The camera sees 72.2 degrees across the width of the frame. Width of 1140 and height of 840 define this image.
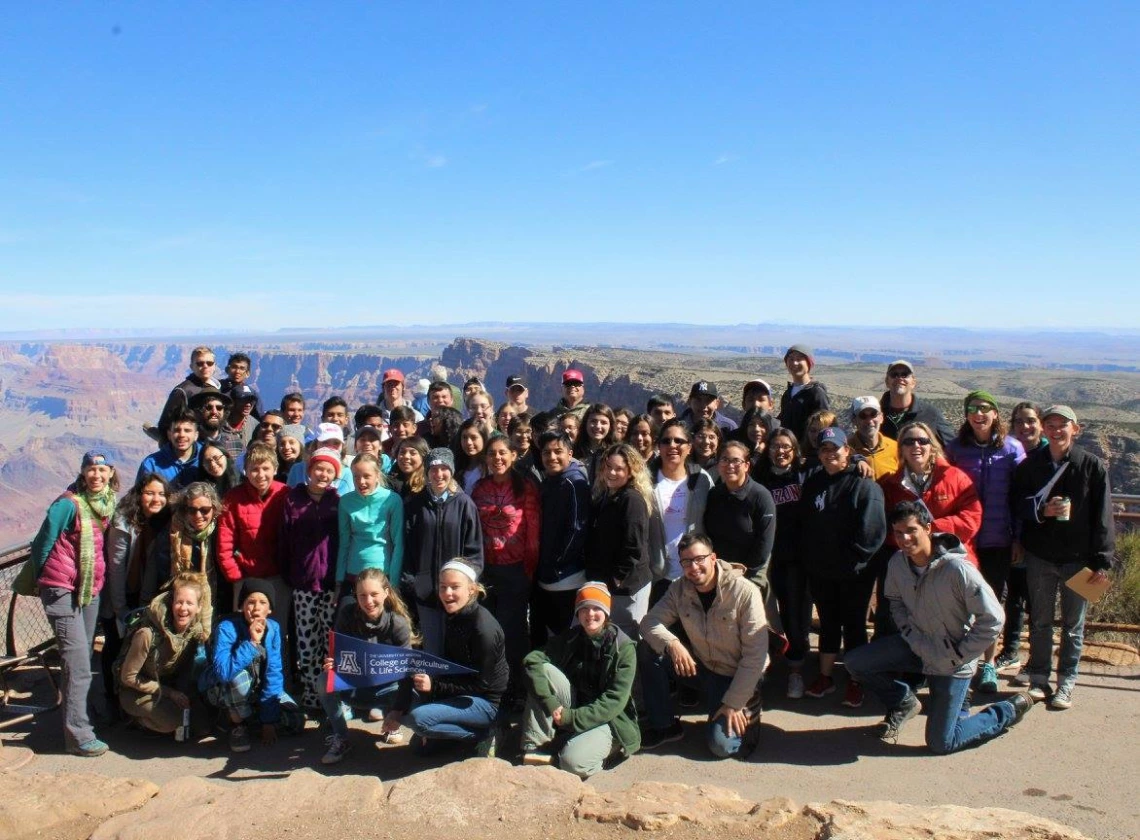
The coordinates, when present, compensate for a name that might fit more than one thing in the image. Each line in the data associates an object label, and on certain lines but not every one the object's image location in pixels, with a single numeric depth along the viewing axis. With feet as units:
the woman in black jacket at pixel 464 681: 18.26
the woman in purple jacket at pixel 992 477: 21.77
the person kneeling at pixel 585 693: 17.63
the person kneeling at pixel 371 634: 18.93
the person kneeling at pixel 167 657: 19.53
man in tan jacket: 18.51
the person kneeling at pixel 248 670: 19.45
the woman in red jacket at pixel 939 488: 20.51
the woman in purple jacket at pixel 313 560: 20.81
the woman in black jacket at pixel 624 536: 20.21
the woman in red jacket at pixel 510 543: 21.02
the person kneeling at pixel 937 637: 18.20
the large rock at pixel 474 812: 13.80
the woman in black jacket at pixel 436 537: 20.22
